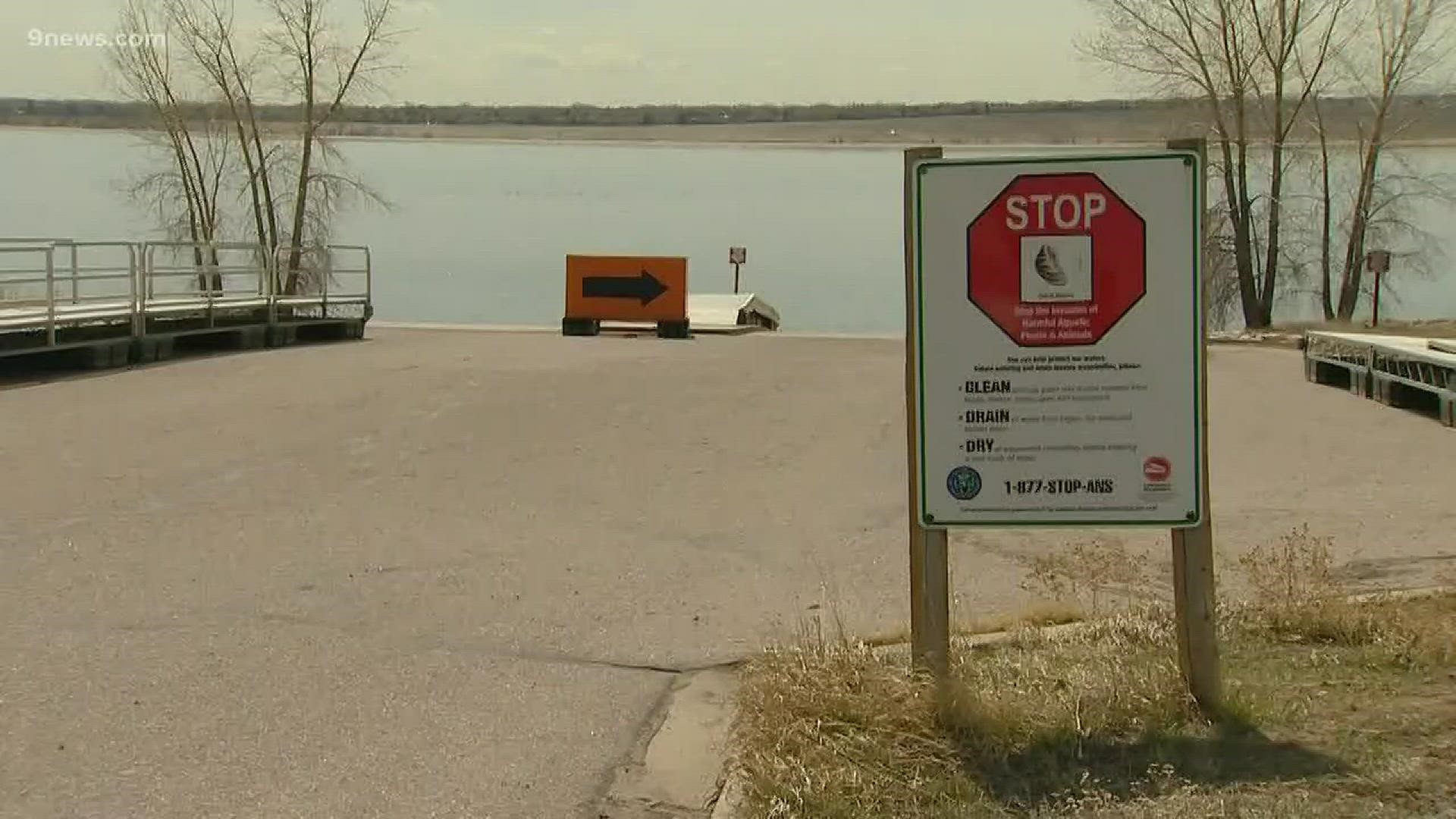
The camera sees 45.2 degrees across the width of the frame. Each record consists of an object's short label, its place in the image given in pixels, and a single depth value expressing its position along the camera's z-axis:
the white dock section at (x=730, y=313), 34.34
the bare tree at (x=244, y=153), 44.00
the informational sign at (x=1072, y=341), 5.40
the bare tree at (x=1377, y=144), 38.28
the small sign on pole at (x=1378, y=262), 32.69
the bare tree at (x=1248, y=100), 39.66
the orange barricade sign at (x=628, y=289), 29.77
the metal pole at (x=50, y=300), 17.88
